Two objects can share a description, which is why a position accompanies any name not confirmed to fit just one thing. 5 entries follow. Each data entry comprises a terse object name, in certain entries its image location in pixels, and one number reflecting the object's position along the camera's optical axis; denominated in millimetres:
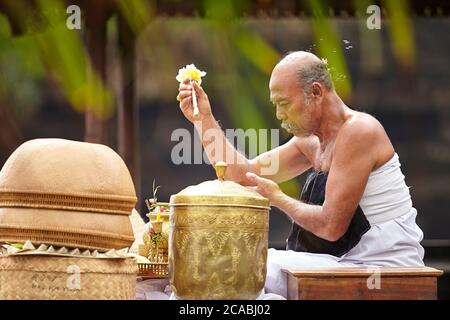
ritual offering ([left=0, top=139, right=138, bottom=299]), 5426
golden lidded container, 5328
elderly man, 6367
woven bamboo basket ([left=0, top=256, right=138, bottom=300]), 5418
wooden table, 5562
